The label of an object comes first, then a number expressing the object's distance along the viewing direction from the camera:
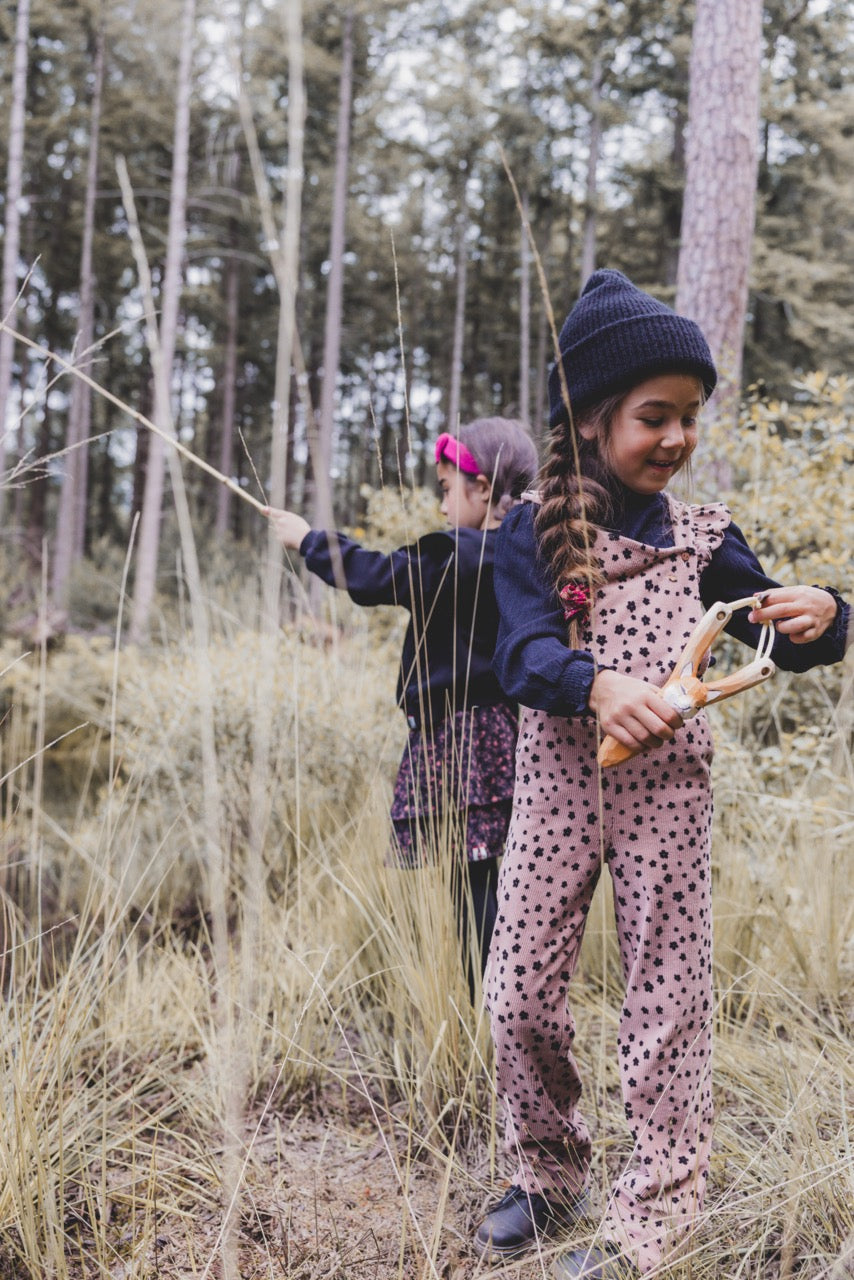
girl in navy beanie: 1.38
